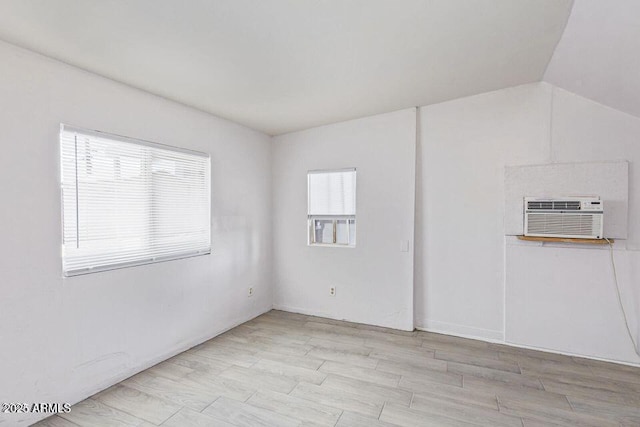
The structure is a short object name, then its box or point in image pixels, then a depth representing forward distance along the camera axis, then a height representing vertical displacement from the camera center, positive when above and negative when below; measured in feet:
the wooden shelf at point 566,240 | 9.25 -0.96
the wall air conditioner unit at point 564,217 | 9.20 -0.25
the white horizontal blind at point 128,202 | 7.41 +0.25
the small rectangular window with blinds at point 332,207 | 13.12 +0.12
